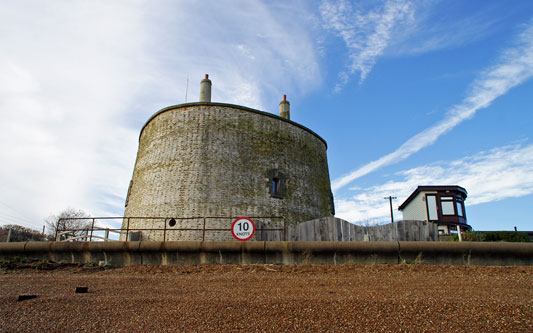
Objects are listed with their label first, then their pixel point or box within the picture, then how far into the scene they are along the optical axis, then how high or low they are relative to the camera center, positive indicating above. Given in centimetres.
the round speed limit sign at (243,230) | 1072 +48
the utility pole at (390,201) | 3487 +471
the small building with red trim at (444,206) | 2608 +319
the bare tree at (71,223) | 4489 +286
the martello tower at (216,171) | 1568 +365
